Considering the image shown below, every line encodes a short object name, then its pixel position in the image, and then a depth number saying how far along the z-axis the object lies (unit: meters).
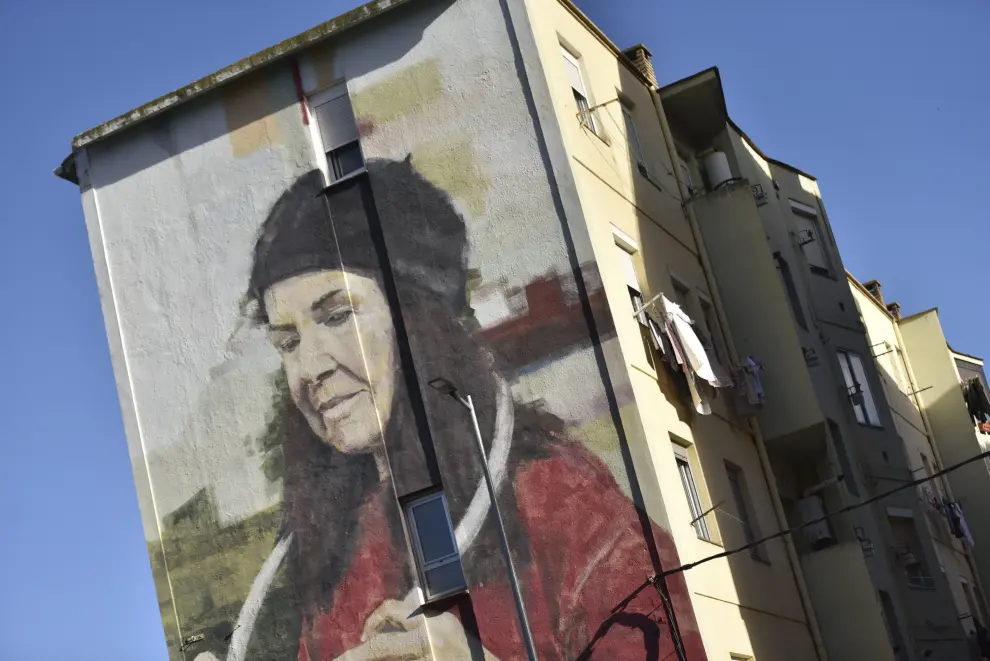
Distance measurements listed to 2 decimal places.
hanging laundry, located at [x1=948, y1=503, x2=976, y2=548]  39.28
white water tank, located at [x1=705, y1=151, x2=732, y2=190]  30.66
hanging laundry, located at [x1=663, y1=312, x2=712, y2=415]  23.70
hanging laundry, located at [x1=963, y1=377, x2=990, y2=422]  48.22
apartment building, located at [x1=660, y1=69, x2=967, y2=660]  26.45
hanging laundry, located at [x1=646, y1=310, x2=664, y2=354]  23.65
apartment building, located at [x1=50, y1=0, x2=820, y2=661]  22.28
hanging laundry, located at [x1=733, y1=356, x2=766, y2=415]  26.20
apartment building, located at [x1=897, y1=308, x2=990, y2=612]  45.69
